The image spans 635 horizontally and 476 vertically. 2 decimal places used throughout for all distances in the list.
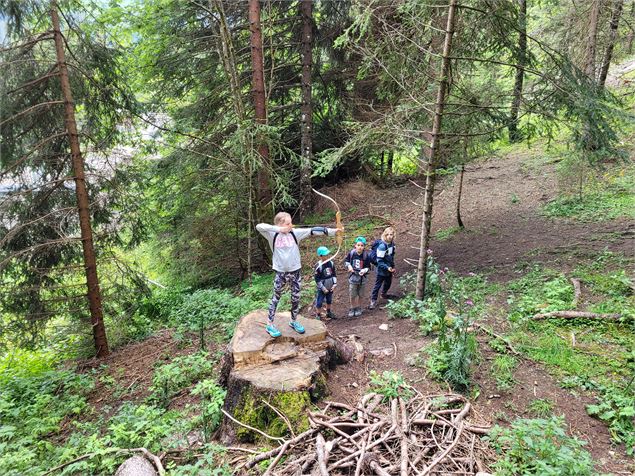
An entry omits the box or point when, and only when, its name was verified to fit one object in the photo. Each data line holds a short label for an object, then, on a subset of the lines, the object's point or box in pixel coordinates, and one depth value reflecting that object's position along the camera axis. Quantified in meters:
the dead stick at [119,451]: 3.93
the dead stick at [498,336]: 5.30
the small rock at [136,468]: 3.79
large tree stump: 4.22
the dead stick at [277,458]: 3.48
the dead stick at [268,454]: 3.74
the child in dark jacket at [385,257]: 7.71
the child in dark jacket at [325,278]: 7.29
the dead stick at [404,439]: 3.25
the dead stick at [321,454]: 3.30
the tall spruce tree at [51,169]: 6.73
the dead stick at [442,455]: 3.26
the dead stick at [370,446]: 3.42
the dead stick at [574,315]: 5.64
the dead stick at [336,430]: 3.70
